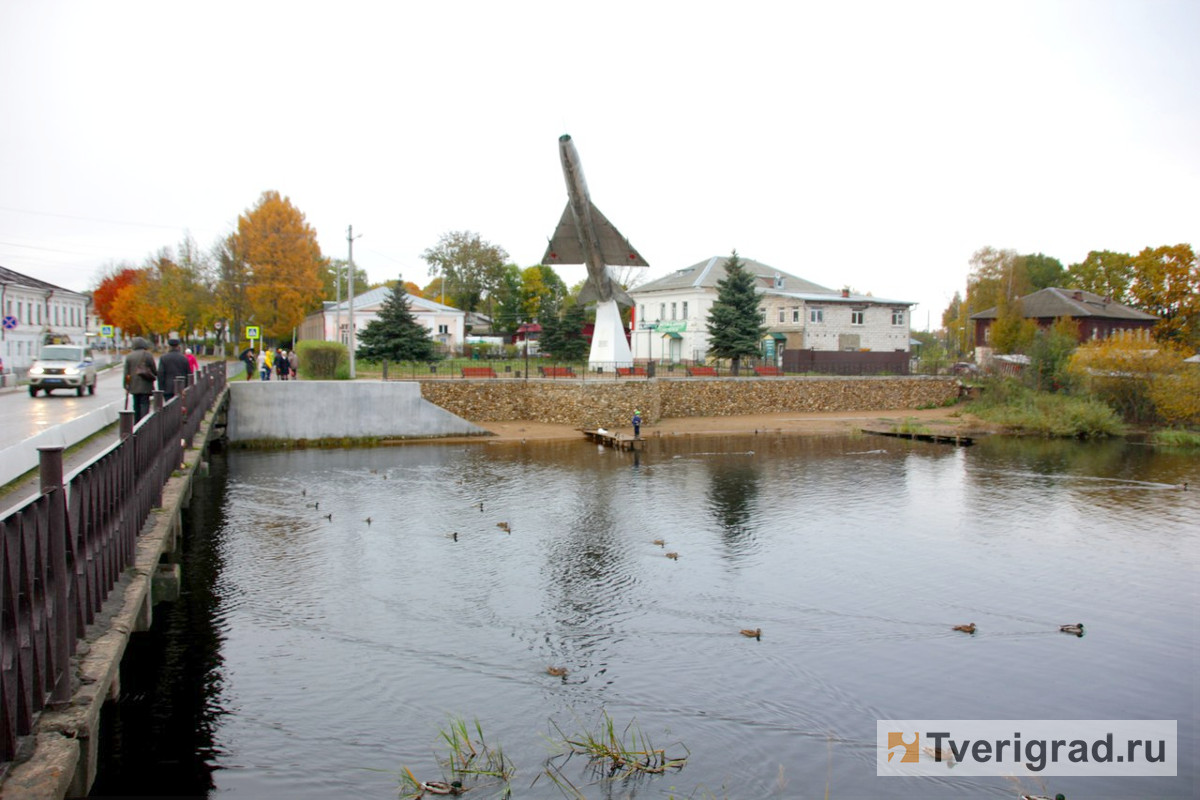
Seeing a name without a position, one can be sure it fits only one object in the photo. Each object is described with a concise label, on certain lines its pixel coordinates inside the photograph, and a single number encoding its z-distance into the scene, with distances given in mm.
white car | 25984
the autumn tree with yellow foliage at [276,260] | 58594
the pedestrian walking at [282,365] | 38500
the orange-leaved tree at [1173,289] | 65000
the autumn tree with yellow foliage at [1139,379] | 43750
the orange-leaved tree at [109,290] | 89344
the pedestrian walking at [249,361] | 39353
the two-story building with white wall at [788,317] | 62281
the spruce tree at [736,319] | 52156
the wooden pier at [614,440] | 36531
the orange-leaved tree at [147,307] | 64000
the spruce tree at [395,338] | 52531
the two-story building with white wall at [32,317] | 42906
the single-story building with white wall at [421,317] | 64625
